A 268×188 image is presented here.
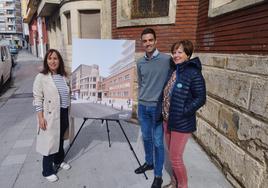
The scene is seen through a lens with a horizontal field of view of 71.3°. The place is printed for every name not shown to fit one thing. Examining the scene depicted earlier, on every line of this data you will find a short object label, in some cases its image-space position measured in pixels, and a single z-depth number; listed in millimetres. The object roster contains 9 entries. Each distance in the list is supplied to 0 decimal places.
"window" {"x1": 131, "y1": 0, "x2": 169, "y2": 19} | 4298
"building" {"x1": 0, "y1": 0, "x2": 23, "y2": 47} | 68613
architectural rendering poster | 2692
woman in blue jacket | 1889
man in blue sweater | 2270
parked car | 8023
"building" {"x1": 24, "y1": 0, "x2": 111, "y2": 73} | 6031
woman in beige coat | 2340
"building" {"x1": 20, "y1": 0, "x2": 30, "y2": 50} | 34400
